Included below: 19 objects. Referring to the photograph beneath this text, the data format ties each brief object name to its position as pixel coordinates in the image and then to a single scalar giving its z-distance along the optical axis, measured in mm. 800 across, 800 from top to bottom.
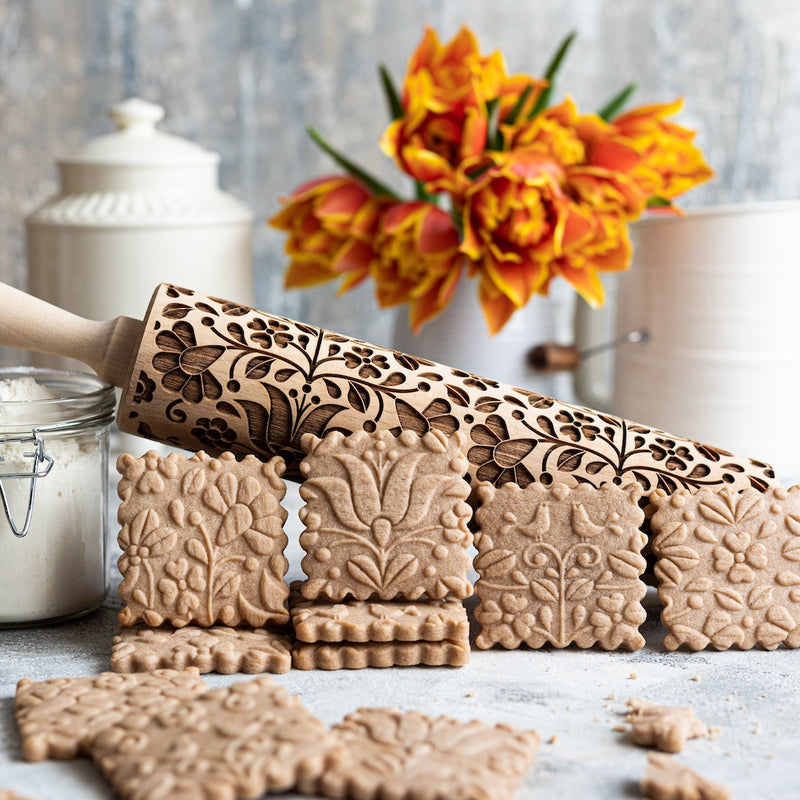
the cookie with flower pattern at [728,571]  739
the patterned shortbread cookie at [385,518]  712
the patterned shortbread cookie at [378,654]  700
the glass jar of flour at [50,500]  731
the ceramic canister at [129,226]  1132
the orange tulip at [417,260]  1044
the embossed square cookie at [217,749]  533
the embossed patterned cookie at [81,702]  584
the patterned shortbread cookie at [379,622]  691
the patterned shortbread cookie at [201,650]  682
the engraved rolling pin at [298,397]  751
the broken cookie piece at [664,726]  597
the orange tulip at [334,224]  1098
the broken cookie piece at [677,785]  543
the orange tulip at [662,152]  1059
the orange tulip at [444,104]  1023
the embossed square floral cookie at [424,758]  536
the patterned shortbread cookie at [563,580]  732
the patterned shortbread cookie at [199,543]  713
